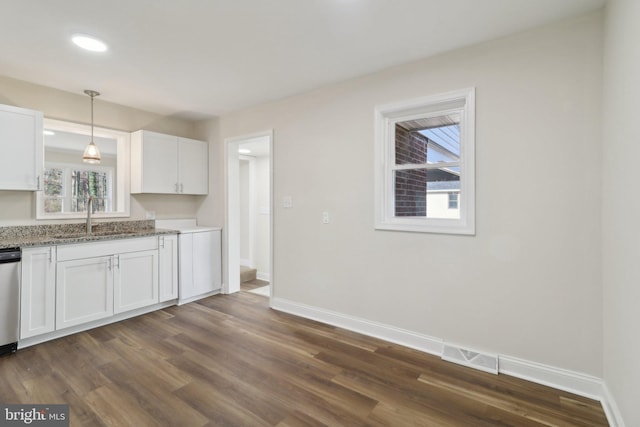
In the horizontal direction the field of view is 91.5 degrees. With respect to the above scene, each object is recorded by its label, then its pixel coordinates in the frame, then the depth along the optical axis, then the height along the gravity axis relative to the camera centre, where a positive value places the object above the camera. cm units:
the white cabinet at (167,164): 396 +64
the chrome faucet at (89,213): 354 -2
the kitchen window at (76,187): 347 +28
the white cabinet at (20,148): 290 +61
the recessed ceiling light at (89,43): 237 +132
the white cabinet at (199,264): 400 -70
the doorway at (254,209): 545 +5
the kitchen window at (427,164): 253 +43
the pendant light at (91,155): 333 +61
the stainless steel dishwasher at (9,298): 262 -74
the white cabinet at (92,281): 279 -71
